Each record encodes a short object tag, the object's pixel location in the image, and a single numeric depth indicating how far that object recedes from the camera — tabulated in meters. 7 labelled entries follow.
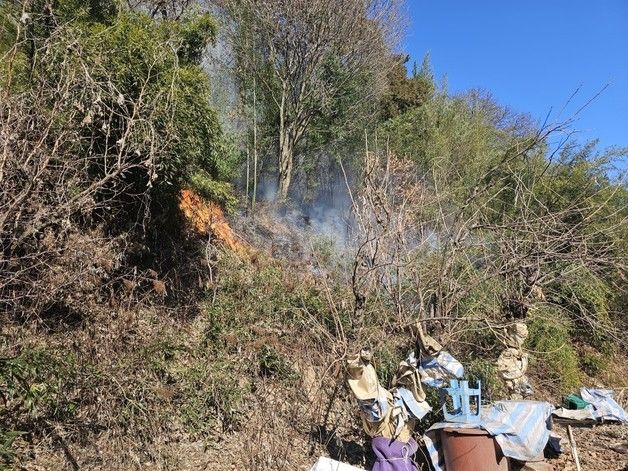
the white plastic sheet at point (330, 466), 3.79
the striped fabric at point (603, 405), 6.32
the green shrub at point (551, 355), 8.09
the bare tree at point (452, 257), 5.17
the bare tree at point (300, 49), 13.35
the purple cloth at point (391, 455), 4.09
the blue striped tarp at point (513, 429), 4.41
